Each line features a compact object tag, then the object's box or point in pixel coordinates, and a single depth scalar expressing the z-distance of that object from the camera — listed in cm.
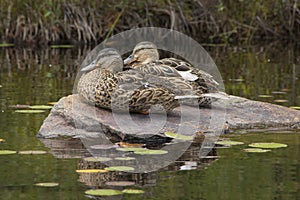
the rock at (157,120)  1236
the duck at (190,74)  1370
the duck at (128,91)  1296
